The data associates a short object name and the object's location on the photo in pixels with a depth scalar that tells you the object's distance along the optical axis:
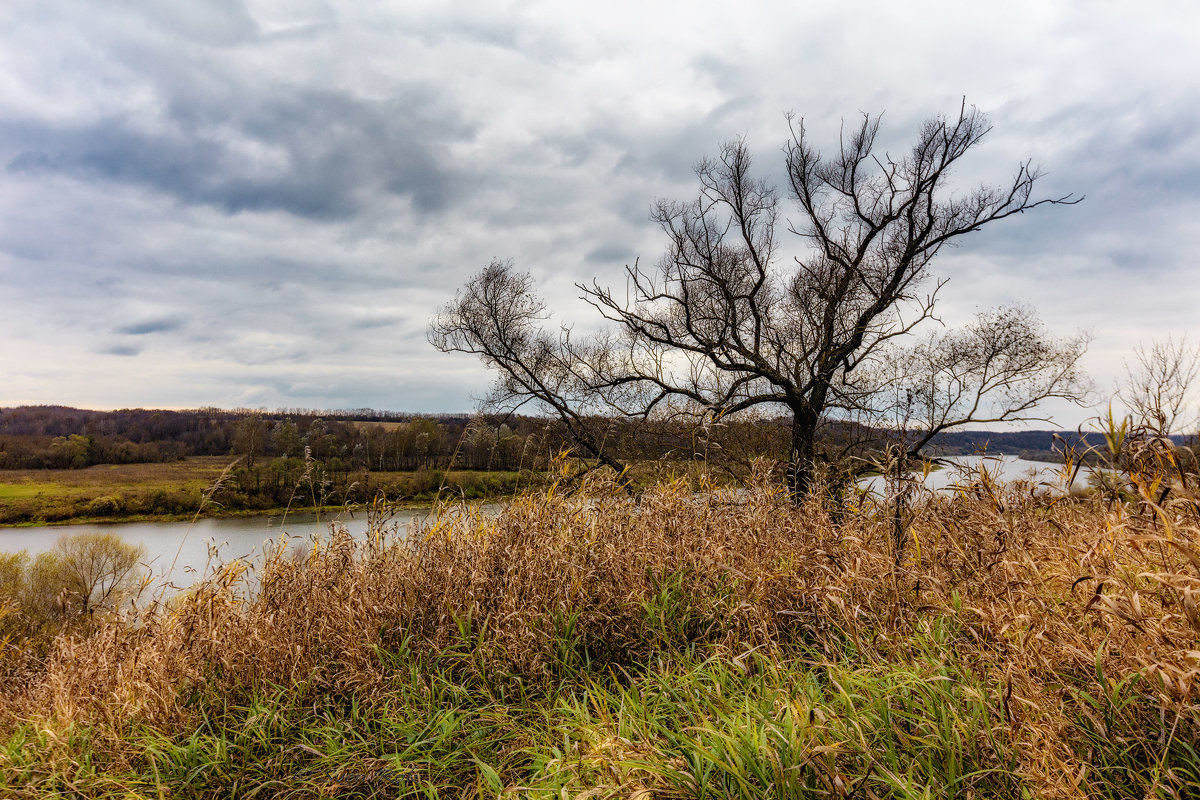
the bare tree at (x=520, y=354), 14.60
